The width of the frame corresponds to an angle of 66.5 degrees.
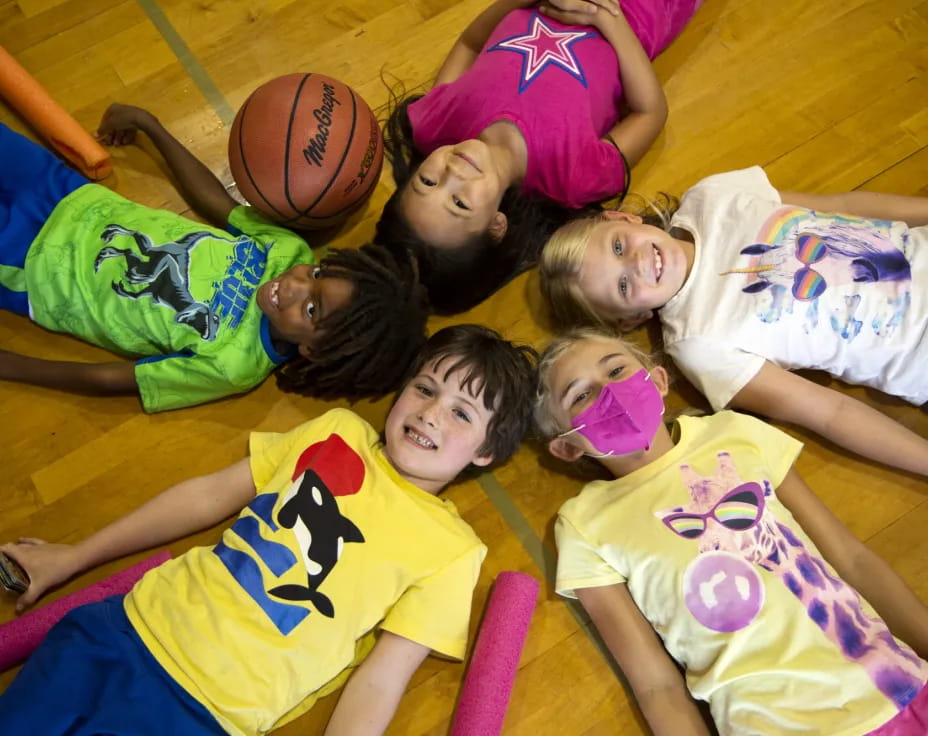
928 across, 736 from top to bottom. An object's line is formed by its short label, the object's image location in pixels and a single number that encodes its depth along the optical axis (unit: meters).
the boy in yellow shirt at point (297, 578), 1.34
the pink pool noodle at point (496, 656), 1.49
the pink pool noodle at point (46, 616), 1.48
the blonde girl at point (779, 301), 1.62
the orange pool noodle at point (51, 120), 1.89
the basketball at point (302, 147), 1.60
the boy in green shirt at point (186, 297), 1.60
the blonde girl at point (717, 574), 1.35
